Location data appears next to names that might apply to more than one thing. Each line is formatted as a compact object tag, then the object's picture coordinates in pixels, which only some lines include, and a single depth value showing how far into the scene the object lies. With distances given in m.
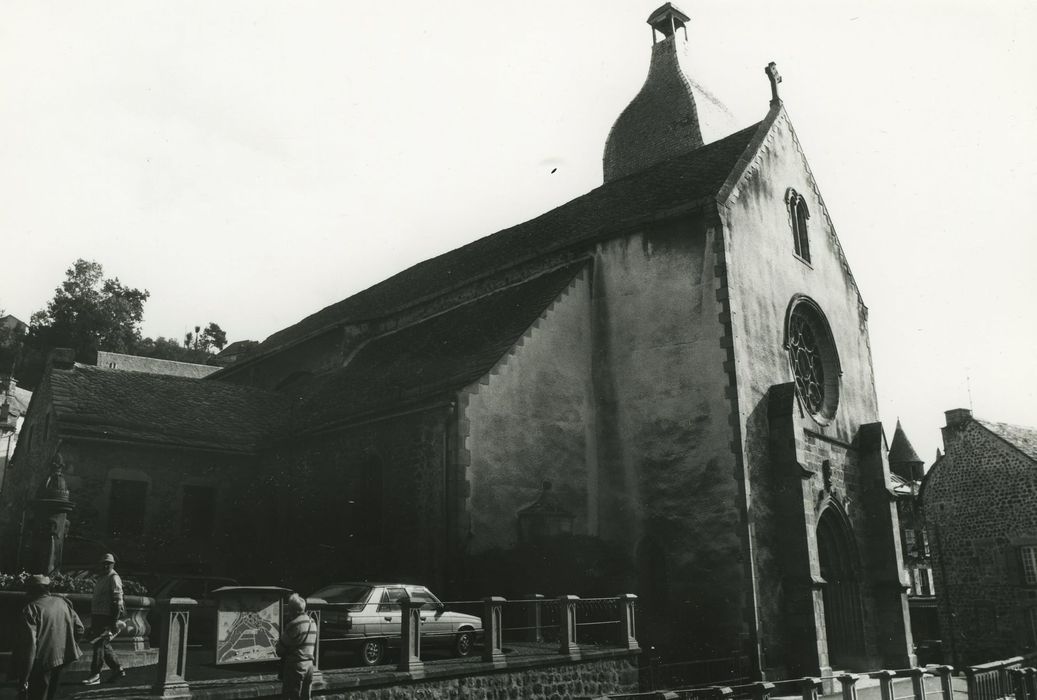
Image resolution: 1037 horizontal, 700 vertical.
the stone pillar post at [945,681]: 12.89
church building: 17.00
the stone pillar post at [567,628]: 13.47
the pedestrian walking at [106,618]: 10.88
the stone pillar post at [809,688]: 10.53
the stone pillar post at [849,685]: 11.43
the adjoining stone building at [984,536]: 32.06
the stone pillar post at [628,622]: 14.67
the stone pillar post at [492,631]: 12.36
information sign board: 10.10
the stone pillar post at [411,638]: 11.22
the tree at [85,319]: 65.75
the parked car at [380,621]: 11.92
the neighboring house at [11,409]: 51.22
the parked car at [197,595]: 15.52
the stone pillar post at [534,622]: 15.31
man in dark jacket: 8.64
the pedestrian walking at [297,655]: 8.84
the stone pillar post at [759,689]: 10.26
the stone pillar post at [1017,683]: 14.28
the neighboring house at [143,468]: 21.17
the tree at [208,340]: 90.00
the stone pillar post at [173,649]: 8.84
